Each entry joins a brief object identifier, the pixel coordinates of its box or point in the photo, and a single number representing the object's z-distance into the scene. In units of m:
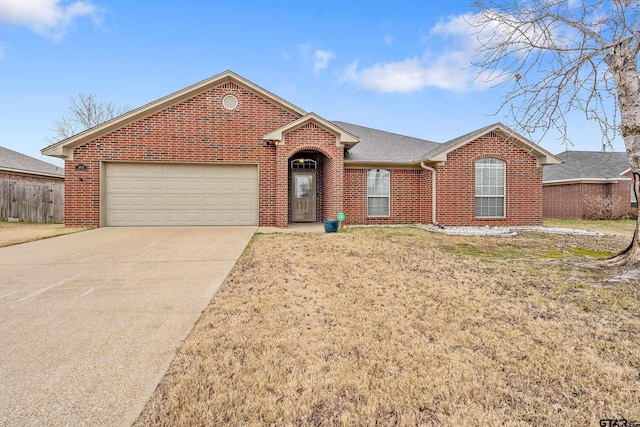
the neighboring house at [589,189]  18.70
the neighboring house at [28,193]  14.99
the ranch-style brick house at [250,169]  11.24
